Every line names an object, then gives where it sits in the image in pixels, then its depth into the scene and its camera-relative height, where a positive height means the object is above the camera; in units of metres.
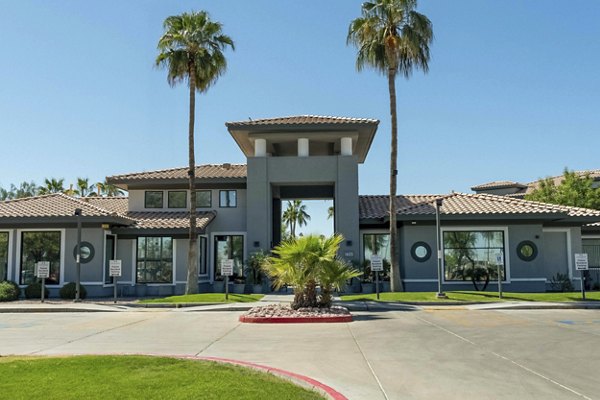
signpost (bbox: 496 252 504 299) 24.30 -0.34
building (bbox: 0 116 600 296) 27.97 +1.40
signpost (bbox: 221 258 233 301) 23.89 -0.52
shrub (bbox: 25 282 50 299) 27.22 -1.66
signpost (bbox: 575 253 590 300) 23.82 -0.40
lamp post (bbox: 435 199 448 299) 24.45 +0.05
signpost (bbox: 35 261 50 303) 24.50 -0.61
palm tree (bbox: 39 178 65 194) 53.72 +6.41
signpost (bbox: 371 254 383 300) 23.98 -0.39
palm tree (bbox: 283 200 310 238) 85.81 +5.73
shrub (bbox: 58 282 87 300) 26.72 -1.68
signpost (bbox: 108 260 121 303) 24.23 -0.54
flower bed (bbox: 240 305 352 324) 17.69 -1.91
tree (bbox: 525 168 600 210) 42.03 +4.43
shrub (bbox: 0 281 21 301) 25.98 -1.59
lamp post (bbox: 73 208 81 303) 24.72 +0.26
